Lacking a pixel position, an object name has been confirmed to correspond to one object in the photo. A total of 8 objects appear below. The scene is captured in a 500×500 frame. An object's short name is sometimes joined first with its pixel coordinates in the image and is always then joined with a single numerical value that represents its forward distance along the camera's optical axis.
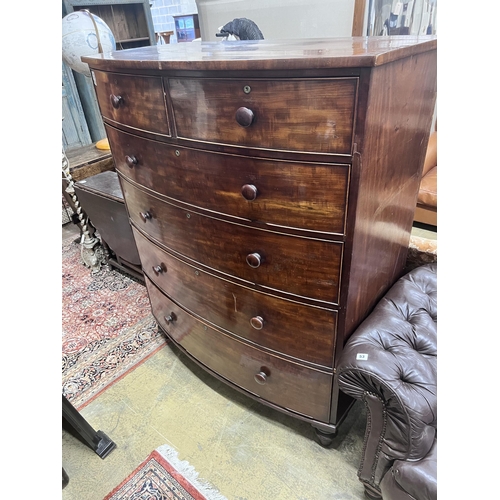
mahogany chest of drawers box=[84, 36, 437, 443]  0.75
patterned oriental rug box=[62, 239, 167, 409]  1.70
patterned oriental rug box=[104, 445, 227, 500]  1.23
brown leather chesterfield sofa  0.89
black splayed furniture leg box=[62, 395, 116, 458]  1.31
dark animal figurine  1.49
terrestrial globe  2.05
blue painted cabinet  3.31
